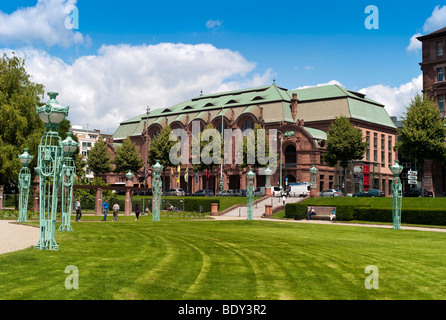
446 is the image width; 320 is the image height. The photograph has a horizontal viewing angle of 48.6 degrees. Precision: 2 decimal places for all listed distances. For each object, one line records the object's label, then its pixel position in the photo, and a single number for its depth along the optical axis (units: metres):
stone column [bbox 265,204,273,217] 53.50
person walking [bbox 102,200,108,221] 40.16
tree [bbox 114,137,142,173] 94.75
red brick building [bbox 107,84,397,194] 81.00
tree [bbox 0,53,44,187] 49.61
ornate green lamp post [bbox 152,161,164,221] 40.75
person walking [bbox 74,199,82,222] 38.10
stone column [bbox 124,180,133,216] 53.44
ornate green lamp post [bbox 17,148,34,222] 36.72
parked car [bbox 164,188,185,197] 80.56
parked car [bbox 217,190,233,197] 73.50
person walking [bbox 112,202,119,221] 39.28
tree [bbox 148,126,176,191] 84.25
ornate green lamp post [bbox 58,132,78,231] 27.56
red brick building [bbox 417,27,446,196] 64.88
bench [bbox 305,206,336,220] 49.50
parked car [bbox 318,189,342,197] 65.50
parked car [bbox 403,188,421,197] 64.31
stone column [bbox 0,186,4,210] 50.03
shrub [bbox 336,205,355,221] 45.44
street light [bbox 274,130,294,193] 81.69
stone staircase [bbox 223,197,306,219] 56.13
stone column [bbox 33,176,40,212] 46.28
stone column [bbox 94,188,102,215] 53.62
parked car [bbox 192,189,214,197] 80.75
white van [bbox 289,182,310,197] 71.53
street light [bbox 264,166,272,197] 64.19
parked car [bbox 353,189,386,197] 64.26
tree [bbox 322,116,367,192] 68.25
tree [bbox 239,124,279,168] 75.91
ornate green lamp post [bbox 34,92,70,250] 17.19
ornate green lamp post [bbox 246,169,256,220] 44.16
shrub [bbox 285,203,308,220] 49.84
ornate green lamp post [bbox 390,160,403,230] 34.47
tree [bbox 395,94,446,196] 57.09
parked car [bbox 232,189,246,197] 72.69
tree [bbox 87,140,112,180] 101.38
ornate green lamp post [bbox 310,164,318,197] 60.88
